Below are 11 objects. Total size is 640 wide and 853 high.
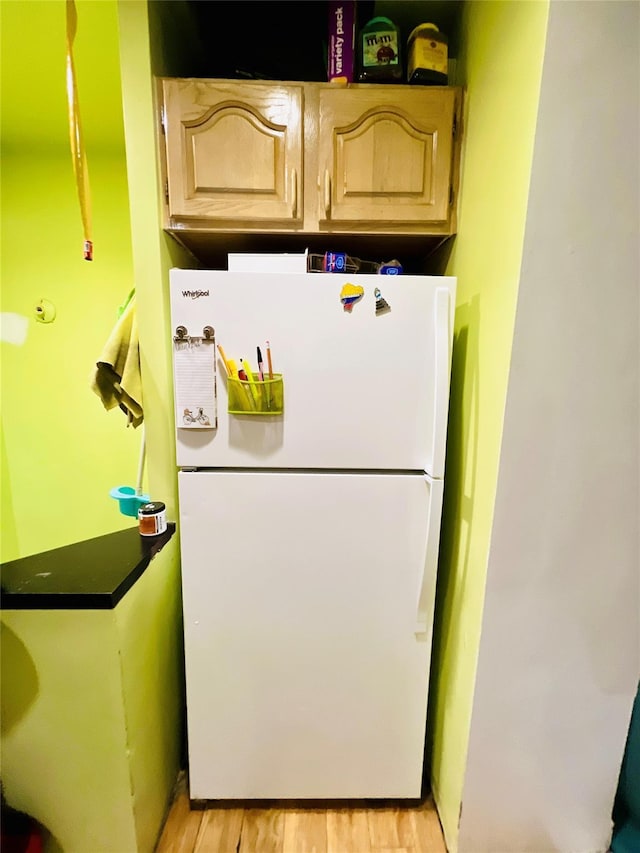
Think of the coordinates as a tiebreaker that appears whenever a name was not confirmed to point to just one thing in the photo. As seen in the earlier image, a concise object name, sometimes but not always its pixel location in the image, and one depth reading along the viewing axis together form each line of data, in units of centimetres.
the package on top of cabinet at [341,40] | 106
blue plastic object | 117
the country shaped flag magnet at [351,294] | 97
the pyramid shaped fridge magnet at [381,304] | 97
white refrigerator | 98
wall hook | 171
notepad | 99
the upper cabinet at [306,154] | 104
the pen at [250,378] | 98
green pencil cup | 98
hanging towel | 113
